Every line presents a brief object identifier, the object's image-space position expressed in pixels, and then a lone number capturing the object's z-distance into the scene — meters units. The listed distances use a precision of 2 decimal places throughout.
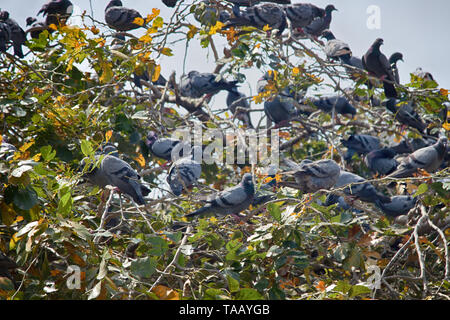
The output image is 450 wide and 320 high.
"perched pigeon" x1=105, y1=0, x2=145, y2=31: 8.02
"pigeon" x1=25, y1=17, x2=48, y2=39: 7.67
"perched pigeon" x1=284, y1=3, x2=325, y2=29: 8.80
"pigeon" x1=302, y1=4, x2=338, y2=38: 10.12
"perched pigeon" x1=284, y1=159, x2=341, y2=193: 6.11
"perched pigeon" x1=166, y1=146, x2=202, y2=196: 6.27
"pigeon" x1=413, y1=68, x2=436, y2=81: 8.68
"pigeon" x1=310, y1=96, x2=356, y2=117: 8.70
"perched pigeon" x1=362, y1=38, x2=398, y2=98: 7.66
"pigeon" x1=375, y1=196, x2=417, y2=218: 6.72
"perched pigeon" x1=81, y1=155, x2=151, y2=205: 5.68
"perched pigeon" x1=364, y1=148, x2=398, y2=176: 7.82
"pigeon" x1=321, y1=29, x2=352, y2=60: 8.64
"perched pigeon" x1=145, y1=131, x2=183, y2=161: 6.91
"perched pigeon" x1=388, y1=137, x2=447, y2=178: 7.28
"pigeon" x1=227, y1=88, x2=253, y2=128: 8.77
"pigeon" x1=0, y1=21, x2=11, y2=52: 7.24
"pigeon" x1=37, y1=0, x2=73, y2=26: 8.09
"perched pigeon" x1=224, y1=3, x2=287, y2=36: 8.16
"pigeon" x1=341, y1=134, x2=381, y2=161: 8.16
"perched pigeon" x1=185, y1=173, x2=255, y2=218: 5.81
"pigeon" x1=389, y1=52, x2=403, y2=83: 8.55
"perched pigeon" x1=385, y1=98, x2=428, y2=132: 7.77
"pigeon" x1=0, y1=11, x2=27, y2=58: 7.54
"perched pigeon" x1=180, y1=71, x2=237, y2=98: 8.30
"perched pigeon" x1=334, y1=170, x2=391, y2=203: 6.56
